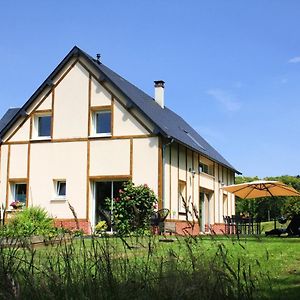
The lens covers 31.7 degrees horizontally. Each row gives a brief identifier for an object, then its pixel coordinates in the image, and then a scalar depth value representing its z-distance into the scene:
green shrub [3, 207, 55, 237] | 14.44
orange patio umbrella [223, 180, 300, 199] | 19.56
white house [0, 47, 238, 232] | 19.64
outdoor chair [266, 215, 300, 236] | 18.27
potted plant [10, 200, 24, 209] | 20.37
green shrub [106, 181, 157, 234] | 18.12
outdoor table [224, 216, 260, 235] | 20.94
